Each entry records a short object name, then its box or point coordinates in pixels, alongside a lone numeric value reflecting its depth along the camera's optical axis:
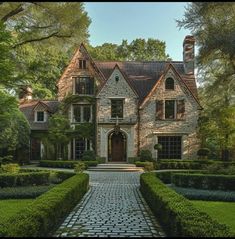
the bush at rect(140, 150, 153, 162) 22.47
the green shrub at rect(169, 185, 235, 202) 10.13
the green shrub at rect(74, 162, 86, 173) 15.49
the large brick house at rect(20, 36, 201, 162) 23.48
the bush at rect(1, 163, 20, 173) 14.46
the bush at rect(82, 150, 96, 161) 22.04
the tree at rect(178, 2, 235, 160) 14.76
